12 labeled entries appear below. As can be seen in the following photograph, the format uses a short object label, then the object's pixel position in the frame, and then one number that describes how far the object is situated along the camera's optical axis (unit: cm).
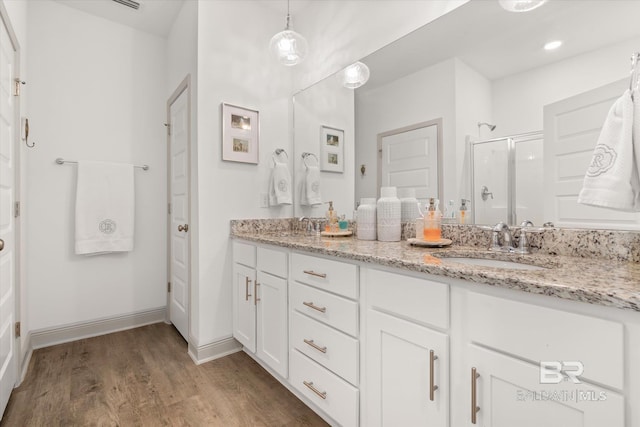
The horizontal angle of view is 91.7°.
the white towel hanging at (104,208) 245
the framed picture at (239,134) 220
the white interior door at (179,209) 237
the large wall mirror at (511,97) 112
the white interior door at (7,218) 150
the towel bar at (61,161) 238
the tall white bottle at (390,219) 167
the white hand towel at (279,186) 238
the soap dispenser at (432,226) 145
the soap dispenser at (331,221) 209
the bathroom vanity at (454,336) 67
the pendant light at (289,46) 195
